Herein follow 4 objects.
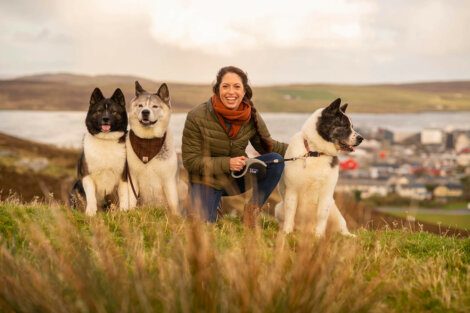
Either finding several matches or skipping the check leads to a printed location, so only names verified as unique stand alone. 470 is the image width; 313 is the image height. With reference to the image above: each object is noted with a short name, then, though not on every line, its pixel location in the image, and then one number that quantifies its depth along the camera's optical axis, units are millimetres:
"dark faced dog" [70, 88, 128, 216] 6434
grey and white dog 6477
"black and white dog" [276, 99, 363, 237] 5992
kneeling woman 6418
